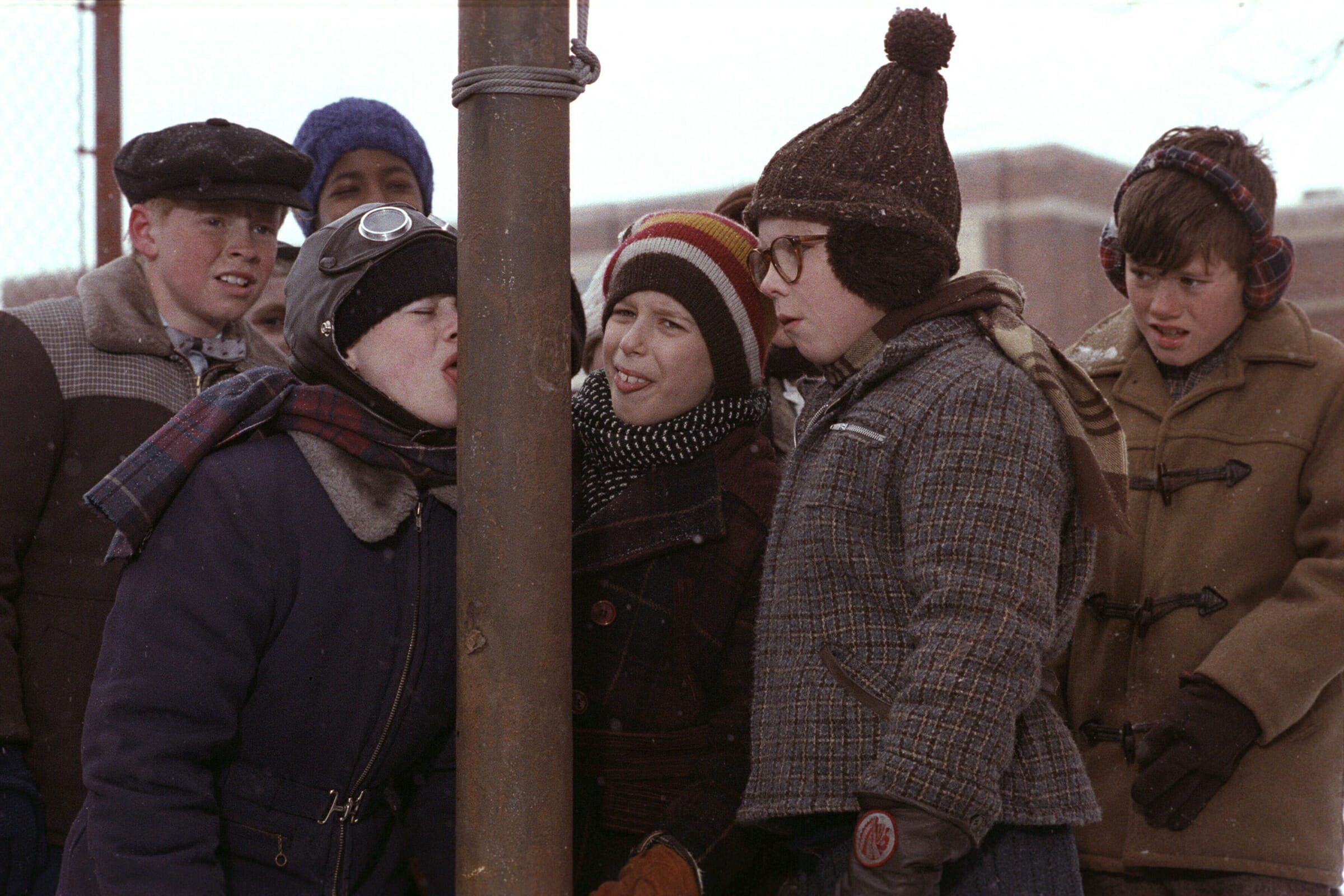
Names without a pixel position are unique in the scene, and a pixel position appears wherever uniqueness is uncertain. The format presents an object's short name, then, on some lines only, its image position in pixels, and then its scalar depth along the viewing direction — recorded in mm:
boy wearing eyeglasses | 3580
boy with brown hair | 5109
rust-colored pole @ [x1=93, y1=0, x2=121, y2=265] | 10508
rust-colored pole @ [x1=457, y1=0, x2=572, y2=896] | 2877
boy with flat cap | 5758
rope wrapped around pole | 2863
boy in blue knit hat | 7770
